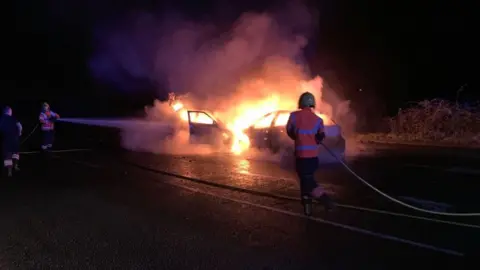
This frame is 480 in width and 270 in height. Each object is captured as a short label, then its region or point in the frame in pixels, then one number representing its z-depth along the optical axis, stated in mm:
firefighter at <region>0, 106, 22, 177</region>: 10695
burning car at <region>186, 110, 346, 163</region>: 11812
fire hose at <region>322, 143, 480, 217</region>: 6022
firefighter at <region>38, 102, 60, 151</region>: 14312
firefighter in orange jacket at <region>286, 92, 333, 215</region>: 6195
